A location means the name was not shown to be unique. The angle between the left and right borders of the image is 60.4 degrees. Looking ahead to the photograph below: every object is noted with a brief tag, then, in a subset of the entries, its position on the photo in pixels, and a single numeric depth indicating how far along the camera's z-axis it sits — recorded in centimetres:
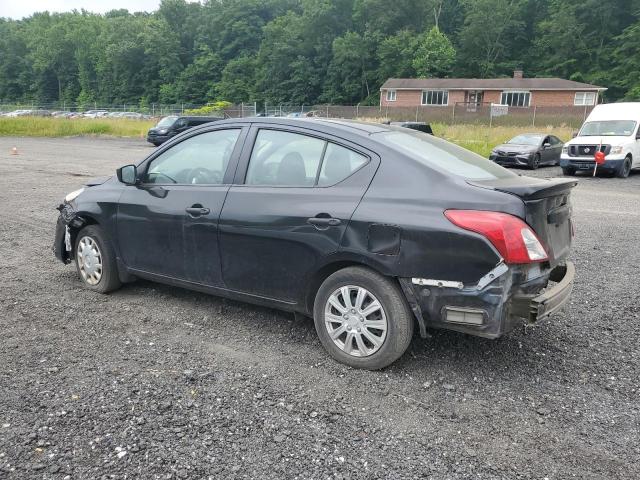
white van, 1770
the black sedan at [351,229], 335
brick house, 5672
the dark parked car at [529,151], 2092
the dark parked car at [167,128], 3081
